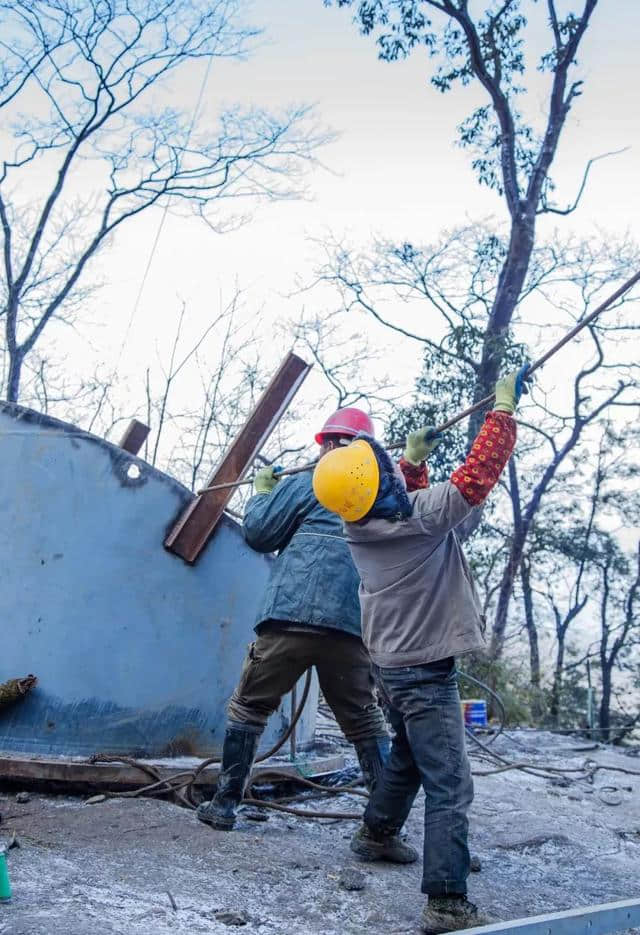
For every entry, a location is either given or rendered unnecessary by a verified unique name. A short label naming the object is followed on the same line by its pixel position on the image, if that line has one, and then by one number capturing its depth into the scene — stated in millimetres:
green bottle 2387
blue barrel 7824
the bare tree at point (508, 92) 15641
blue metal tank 3836
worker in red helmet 3469
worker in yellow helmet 2725
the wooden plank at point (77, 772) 3627
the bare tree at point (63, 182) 14805
